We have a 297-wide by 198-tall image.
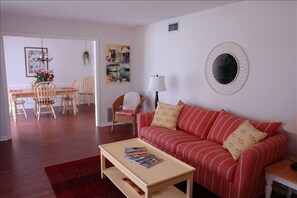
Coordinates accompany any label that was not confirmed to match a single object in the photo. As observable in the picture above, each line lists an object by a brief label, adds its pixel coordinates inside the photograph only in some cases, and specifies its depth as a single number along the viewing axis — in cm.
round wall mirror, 300
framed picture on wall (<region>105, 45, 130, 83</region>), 497
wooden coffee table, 194
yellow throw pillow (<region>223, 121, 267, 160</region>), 232
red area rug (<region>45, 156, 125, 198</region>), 246
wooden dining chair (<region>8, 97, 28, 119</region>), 582
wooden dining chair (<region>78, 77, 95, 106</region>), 766
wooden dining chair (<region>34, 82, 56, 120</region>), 565
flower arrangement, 597
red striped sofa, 209
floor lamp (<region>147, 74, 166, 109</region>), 402
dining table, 541
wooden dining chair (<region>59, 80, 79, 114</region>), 646
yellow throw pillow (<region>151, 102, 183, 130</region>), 341
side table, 201
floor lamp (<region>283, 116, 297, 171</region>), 209
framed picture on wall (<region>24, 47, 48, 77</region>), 690
